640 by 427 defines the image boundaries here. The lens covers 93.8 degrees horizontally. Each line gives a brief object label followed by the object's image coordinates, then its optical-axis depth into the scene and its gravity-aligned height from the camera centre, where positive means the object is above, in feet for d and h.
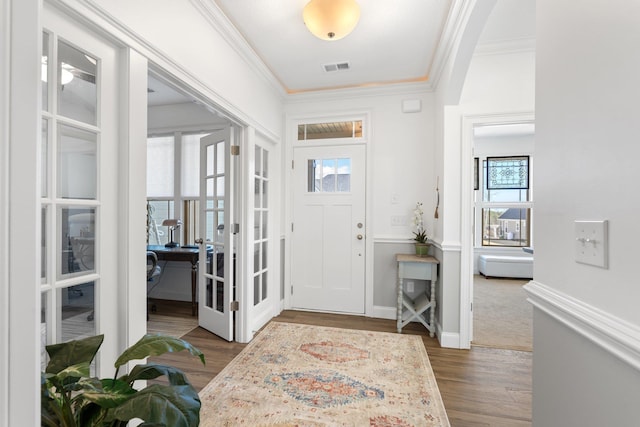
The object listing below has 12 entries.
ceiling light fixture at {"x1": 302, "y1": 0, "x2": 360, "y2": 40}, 6.20 +4.16
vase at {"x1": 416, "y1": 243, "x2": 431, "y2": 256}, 10.61 -1.29
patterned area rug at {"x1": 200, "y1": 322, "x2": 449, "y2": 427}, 5.82 -3.98
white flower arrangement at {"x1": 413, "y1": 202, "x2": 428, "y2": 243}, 10.82 -0.46
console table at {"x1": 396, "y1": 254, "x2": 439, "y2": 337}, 9.75 -2.11
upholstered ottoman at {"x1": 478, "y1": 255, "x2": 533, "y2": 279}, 18.84 -3.38
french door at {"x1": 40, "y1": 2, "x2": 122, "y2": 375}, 3.96 +0.36
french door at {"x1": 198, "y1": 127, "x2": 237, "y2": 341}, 9.38 -0.78
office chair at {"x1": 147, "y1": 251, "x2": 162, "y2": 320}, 10.62 -2.08
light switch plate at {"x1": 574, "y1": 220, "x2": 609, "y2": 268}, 2.28 -0.23
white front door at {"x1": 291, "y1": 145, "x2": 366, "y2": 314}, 11.69 -0.68
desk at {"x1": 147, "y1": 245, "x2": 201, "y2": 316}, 11.74 -1.81
